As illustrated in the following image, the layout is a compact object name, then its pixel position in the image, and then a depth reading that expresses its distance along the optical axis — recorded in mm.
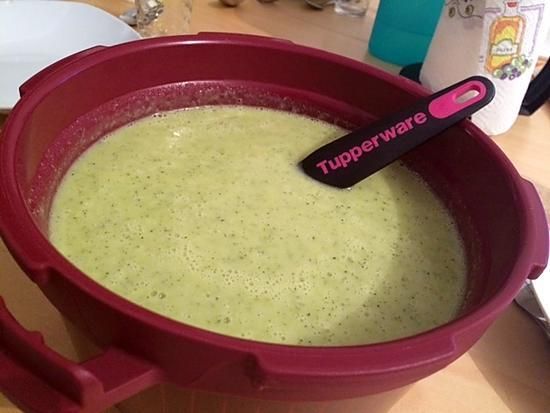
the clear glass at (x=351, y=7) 1162
